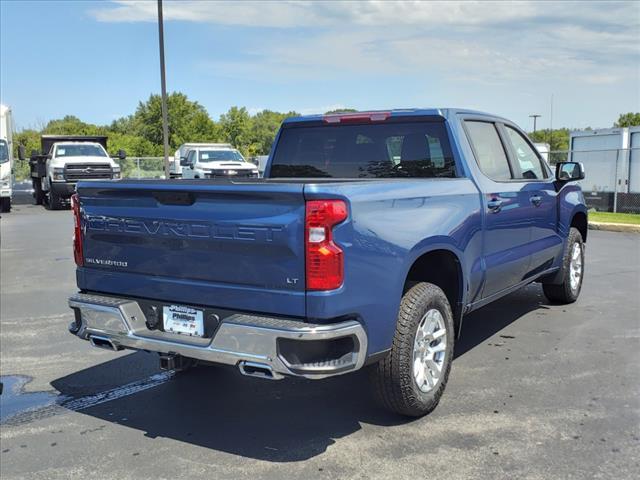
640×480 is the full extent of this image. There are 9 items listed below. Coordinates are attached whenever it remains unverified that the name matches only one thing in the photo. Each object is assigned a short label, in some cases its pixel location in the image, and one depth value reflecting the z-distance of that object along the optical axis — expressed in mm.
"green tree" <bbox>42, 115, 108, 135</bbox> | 75875
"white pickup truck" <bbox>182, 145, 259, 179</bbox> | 23812
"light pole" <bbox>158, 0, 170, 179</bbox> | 19766
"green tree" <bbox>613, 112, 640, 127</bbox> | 63469
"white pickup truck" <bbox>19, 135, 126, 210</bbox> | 21906
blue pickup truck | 3371
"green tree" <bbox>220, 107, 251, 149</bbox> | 76000
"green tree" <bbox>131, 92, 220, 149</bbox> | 63844
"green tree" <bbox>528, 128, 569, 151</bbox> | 82431
